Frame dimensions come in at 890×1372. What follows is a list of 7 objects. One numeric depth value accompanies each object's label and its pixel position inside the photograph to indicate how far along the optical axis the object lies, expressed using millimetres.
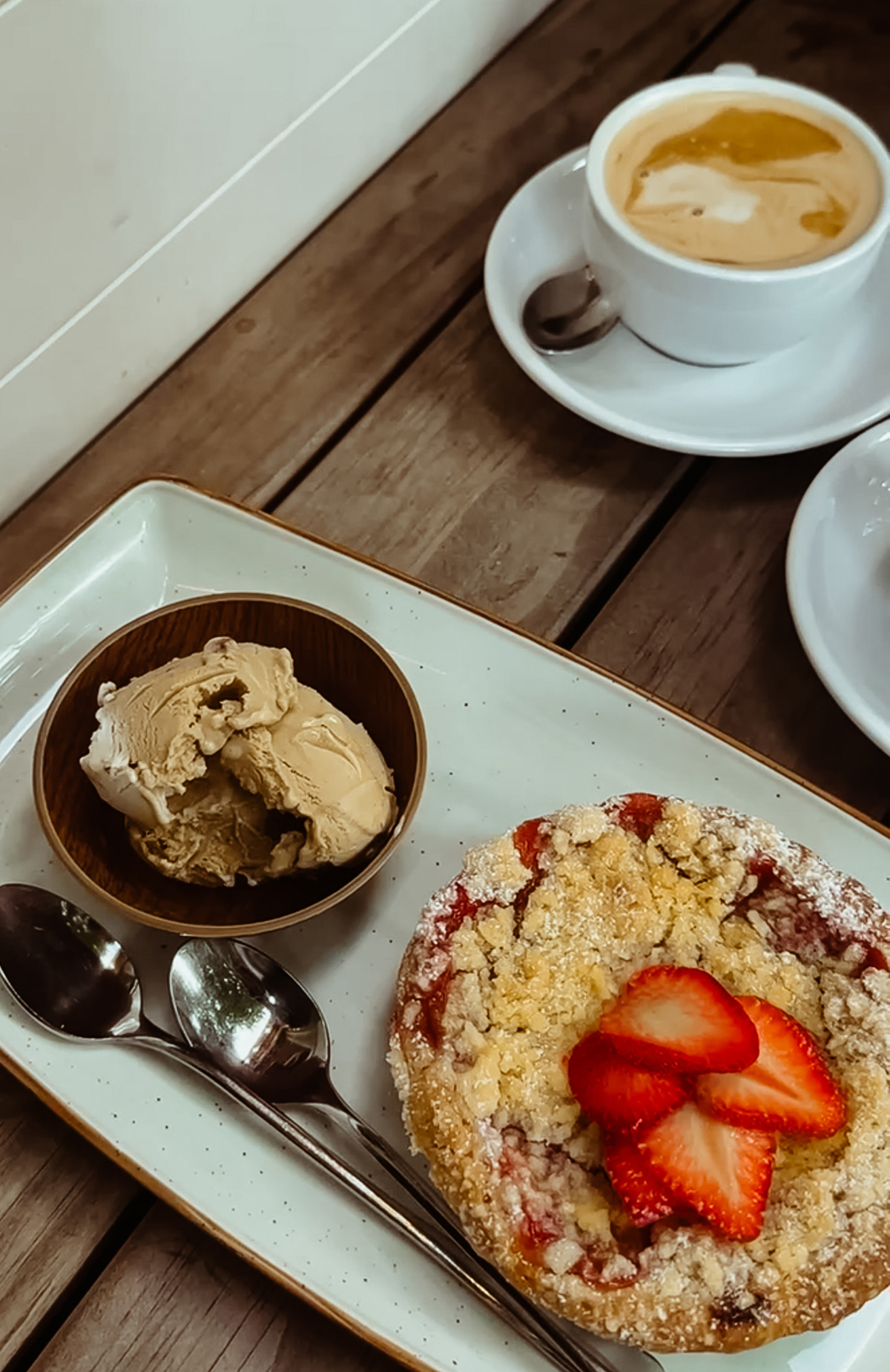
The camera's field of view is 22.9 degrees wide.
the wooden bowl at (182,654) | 552
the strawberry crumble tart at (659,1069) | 499
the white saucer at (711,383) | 639
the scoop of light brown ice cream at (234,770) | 543
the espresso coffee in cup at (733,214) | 621
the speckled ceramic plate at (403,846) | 516
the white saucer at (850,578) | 583
